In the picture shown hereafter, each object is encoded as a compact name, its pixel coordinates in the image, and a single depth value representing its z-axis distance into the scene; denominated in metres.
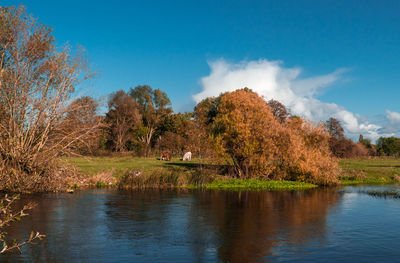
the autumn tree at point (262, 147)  38.59
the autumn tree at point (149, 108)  95.12
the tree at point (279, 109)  91.81
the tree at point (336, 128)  91.88
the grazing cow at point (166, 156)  57.45
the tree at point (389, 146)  124.40
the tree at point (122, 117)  85.62
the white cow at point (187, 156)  58.91
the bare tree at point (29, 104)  27.48
